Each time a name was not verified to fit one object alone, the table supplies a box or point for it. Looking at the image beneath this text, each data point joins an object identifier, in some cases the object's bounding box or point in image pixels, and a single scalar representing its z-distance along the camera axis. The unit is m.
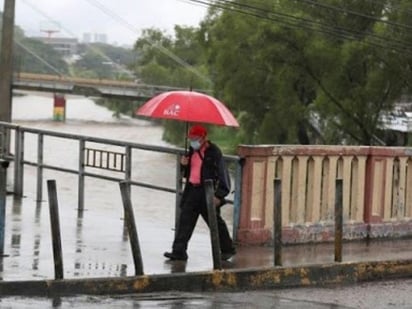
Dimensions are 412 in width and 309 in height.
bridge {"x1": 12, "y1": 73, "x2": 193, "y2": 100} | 90.00
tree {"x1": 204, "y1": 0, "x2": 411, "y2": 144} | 42.03
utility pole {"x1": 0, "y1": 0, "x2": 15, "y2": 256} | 30.17
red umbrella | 9.72
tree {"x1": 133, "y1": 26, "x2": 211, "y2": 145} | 87.31
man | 10.09
